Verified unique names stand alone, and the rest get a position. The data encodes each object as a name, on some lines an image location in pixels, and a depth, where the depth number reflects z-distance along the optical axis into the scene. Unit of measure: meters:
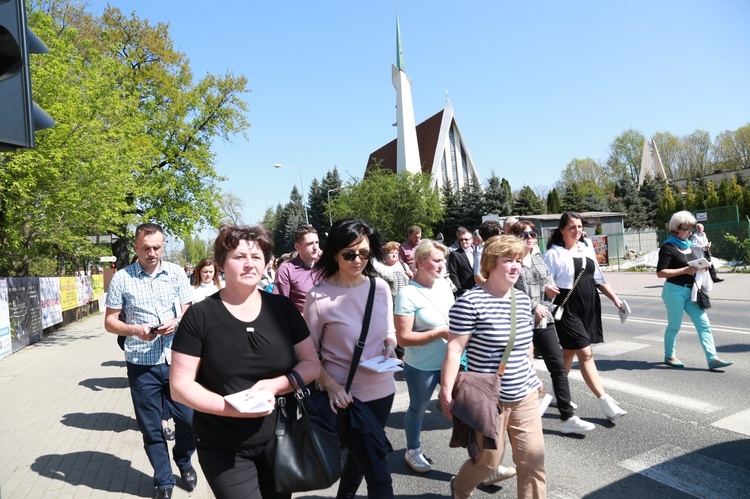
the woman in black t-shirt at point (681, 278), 6.52
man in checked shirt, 4.08
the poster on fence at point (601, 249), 29.27
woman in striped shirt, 3.15
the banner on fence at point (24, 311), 12.66
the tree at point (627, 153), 77.56
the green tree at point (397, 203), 50.75
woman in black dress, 5.02
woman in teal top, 3.97
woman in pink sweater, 3.11
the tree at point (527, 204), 53.41
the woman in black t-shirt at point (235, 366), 2.39
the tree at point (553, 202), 57.39
